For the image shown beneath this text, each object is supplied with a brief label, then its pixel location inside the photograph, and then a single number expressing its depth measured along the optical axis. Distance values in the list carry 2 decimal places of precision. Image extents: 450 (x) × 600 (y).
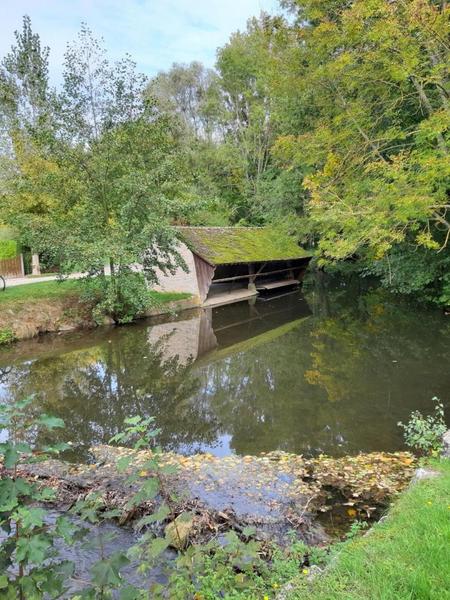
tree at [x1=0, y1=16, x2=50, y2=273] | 18.94
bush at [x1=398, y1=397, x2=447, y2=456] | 5.20
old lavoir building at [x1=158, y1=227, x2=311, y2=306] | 17.08
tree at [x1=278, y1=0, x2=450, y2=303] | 9.71
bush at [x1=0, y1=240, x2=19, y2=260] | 18.66
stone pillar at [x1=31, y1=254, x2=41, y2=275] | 20.08
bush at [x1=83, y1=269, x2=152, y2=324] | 12.57
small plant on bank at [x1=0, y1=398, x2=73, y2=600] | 1.89
